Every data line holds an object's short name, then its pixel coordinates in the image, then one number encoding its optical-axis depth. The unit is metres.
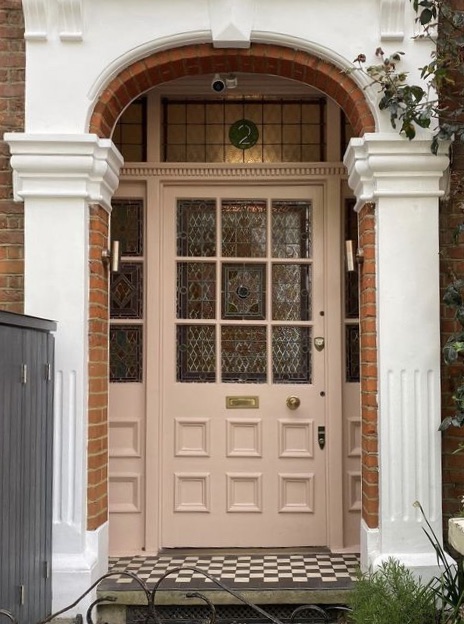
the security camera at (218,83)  5.46
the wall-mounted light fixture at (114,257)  5.11
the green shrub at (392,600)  3.89
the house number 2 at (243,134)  5.85
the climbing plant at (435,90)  4.57
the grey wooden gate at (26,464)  3.92
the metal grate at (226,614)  4.73
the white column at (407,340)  4.71
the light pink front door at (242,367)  5.69
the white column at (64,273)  4.72
